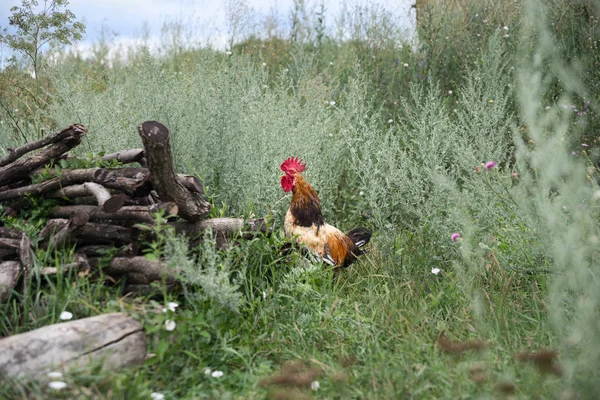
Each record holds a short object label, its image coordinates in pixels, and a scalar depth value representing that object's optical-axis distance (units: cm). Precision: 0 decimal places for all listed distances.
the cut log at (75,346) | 250
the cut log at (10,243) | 320
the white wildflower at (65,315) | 272
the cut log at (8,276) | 299
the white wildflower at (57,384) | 229
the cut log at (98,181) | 339
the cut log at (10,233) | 329
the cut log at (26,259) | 300
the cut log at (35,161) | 372
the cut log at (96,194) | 306
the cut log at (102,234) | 324
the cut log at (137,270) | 305
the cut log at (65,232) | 314
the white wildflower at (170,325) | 269
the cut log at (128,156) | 365
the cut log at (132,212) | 308
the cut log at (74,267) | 305
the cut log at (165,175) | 286
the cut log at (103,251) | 319
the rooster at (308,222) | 392
